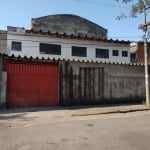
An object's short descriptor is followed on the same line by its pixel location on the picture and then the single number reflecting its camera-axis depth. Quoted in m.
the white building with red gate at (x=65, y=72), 9.83
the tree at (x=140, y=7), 6.12
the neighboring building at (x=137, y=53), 19.39
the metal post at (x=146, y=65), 10.18
